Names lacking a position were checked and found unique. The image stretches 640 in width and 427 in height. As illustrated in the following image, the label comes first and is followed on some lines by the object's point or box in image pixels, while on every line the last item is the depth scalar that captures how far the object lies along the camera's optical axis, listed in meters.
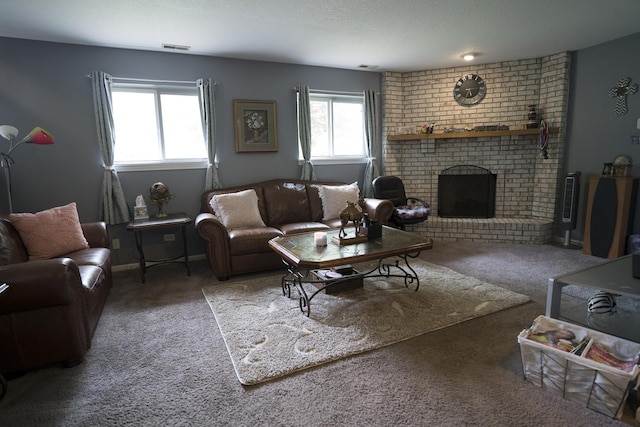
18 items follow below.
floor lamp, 3.14
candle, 2.94
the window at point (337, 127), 5.18
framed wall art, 4.56
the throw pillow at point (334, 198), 4.53
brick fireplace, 4.84
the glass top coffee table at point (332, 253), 2.63
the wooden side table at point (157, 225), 3.59
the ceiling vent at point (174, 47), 3.87
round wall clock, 5.19
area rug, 2.23
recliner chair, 4.70
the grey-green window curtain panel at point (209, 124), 4.27
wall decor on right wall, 4.07
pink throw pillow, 2.94
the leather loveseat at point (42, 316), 1.98
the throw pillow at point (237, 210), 3.98
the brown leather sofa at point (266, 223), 3.61
